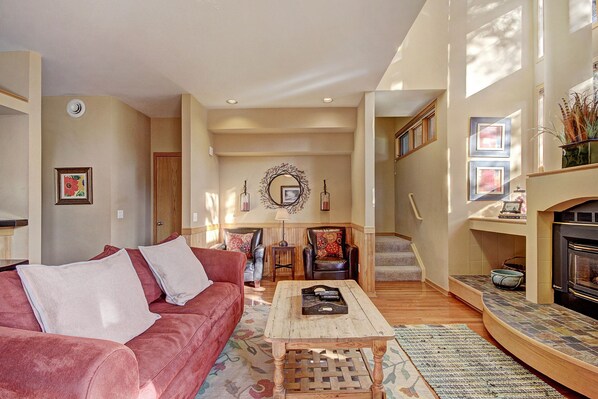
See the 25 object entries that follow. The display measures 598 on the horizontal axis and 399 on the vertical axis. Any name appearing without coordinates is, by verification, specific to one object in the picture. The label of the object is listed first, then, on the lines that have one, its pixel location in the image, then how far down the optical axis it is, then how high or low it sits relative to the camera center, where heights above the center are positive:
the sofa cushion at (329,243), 4.73 -0.68
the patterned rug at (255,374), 1.97 -1.25
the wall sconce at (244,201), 5.31 -0.01
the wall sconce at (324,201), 5.32 -0.01
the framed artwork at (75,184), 4.15 +0.22
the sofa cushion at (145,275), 2.23 -0.57
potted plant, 2.44 +0.56
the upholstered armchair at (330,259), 4.34 -0.87
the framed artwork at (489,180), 4.11 +0.28
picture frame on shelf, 3.64 -0.08
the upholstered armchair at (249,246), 4.41 -0.73
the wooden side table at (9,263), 2.32 -0.51
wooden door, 5.21 +0.11
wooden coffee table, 1.73 -0.78
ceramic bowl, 3.28 -0.87
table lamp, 4.91 -0.24
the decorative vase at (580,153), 2.42 +0.39
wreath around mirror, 5.45 +0.26
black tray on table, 2.09 -0.75
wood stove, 2.45 -0.50
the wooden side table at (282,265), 4.92 -0.97
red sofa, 1.03 -0.64
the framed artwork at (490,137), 4.11 +0.86
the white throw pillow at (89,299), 1.34 -0.49
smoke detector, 4.14 +1.25
